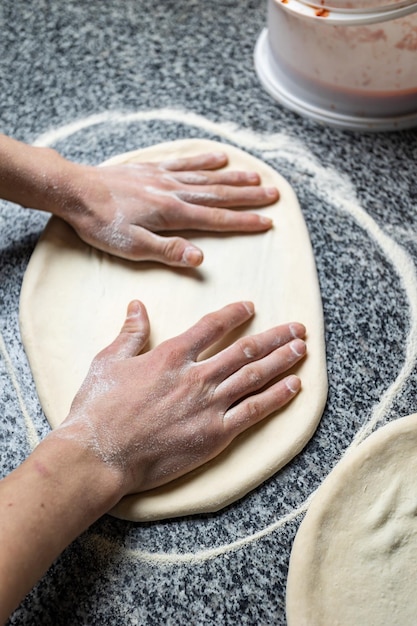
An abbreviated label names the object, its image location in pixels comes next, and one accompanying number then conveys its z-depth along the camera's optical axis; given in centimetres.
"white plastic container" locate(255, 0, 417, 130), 93
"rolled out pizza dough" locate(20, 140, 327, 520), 83
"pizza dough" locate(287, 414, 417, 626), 73
